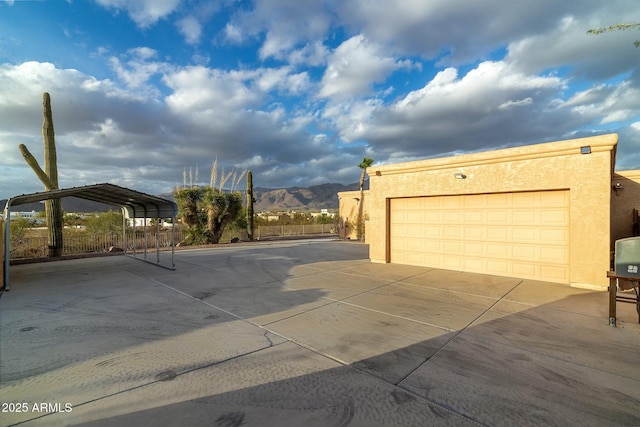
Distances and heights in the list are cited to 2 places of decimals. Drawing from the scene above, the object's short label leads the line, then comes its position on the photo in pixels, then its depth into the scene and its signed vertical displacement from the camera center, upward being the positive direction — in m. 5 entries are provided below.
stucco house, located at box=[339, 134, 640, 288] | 7.13 -0.14
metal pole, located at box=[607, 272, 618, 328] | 4.70 -1.58
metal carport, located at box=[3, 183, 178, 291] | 7.86 +0.42
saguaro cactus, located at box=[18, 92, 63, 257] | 12.96 +1.90
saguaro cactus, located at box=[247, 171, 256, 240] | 23.66 +0.40
